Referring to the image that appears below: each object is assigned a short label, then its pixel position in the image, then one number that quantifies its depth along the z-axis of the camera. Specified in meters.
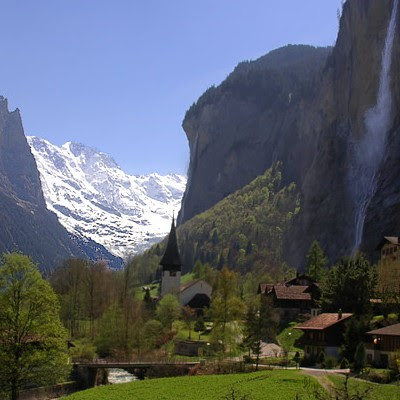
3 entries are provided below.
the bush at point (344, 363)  53.32
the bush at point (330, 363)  54.61
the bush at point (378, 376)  44.34
